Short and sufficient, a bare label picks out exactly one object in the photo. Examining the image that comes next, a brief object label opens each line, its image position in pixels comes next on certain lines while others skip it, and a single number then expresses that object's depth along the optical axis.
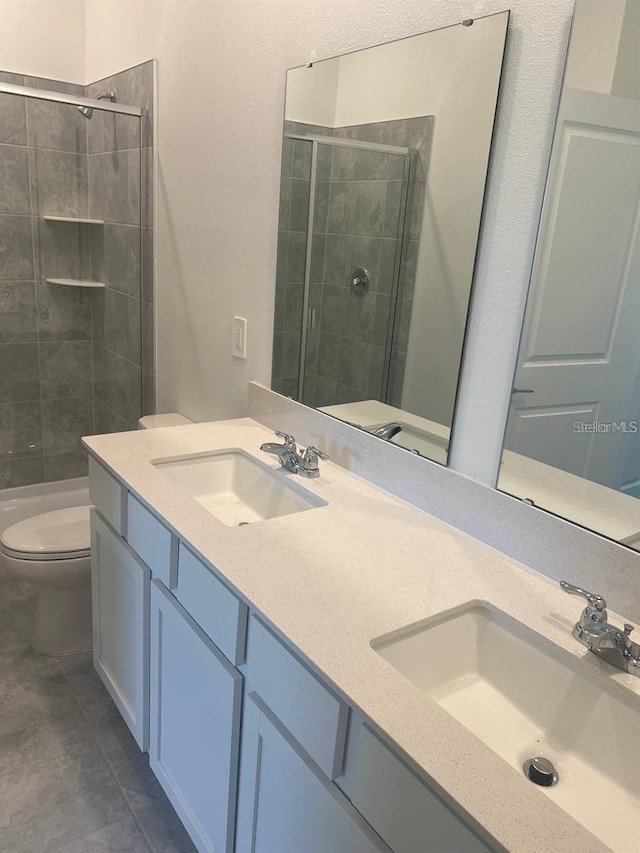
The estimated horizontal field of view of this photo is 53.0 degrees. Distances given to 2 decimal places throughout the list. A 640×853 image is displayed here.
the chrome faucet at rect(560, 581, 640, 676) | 0.97
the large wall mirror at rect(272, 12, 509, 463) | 1.33
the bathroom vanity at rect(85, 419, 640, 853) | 0.82
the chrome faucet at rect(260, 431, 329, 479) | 1.68
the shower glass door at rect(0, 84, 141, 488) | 2.79
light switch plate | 2.14
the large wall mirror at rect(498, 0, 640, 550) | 1.06
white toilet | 2.11
